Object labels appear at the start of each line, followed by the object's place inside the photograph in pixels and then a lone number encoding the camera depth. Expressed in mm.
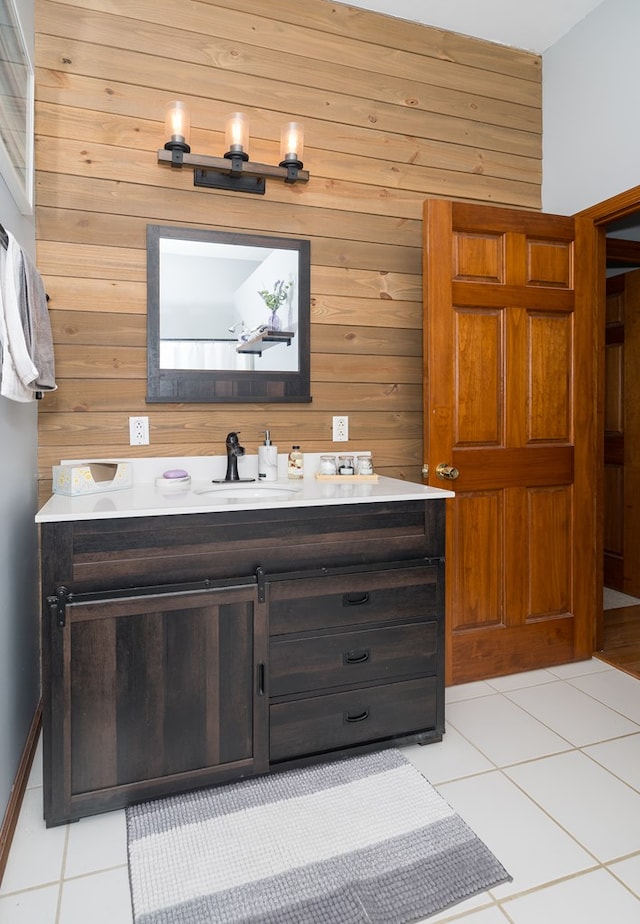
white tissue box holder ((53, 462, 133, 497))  1899
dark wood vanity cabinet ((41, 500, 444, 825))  1649
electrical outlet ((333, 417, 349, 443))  2596
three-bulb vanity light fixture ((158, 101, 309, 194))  2213
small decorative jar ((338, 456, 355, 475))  2436
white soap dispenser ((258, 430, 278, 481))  2365
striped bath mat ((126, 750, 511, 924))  1387
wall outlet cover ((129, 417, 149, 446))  2295
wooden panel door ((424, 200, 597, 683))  2506
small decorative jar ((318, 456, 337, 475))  2416
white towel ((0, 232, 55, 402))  1536
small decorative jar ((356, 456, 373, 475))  2420
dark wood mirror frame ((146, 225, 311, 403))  2277
